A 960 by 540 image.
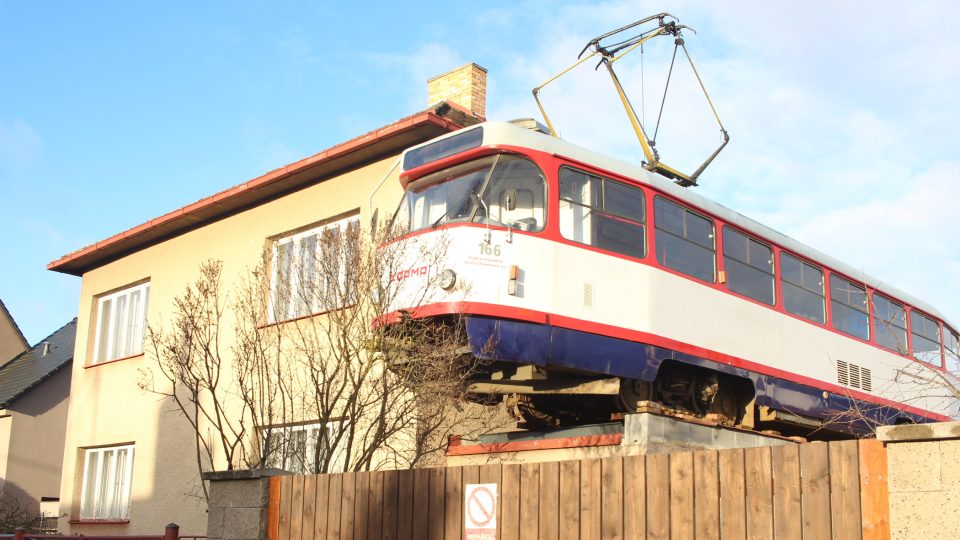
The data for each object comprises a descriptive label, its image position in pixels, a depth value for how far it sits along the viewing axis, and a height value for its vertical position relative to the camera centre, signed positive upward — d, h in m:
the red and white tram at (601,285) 10.05 +2.40
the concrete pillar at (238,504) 7.99 +0.12
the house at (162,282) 14.26 +3.84
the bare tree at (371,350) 10.14 +1.68
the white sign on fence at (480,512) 6.60 +0.09
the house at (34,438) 23.84 +1.70
